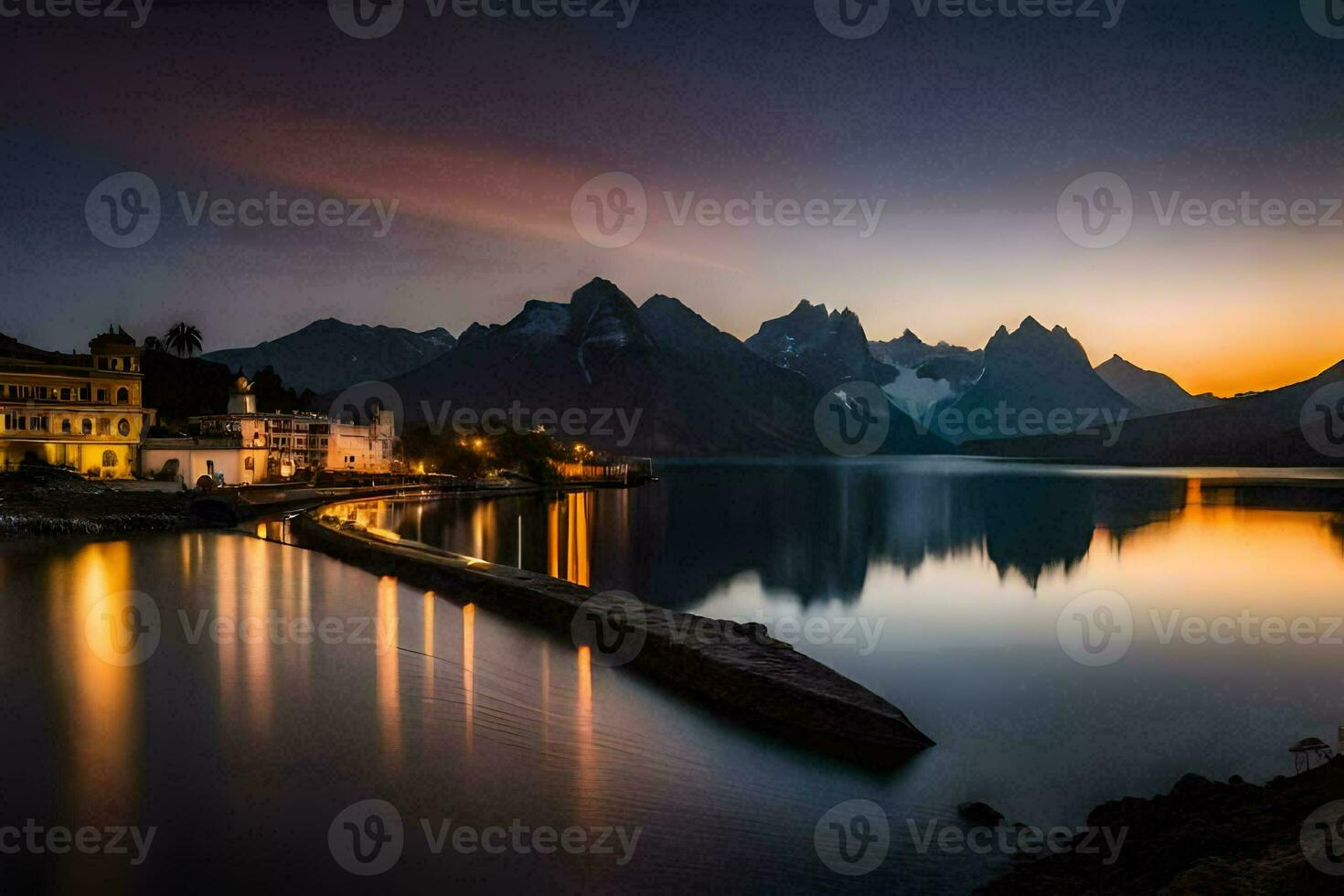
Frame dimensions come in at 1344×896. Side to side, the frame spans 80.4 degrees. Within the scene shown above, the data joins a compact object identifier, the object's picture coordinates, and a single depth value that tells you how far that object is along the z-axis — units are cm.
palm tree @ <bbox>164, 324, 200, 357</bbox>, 13350
